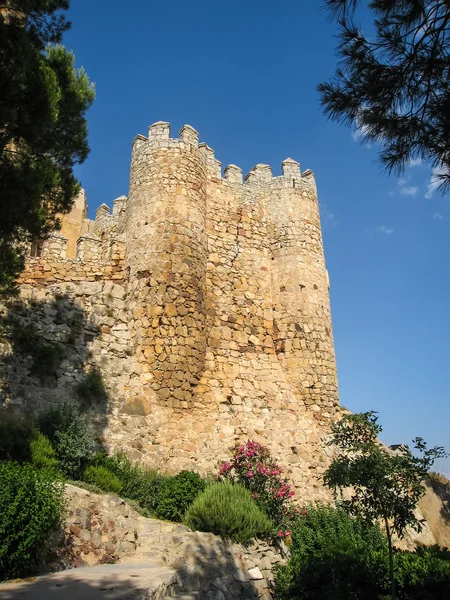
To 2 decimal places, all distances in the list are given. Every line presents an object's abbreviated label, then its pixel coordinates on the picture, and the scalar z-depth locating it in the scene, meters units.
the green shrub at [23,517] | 6.35
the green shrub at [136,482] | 10.31
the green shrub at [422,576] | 8.26
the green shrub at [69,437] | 9.84
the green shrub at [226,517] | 9.33
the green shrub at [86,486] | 9.03
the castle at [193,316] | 12.21
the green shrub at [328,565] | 8.62
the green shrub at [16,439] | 8.99
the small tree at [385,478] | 8.13
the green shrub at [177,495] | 10.01
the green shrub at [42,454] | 9.02
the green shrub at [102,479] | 9.78
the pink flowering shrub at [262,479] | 11.11
